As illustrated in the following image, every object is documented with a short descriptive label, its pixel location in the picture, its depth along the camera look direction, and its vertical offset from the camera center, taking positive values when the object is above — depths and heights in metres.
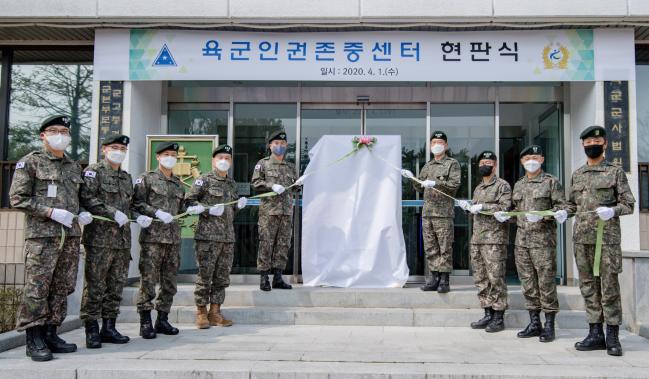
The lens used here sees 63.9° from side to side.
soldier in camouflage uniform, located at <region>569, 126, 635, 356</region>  4.68 -0.20
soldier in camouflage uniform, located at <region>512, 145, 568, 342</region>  5.16 -0.29
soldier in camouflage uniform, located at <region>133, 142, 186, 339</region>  5.29 -0.31
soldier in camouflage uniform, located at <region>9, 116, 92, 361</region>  4.37 -0.20
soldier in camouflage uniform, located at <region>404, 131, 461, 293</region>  6.32 -0.04
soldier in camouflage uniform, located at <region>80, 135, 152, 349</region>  4.88 -0.30
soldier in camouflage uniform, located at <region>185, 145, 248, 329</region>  5.68 -0.28
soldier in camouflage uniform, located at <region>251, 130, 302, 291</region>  6.48 -0.02
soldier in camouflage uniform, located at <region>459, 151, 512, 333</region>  5.60 -0.35
